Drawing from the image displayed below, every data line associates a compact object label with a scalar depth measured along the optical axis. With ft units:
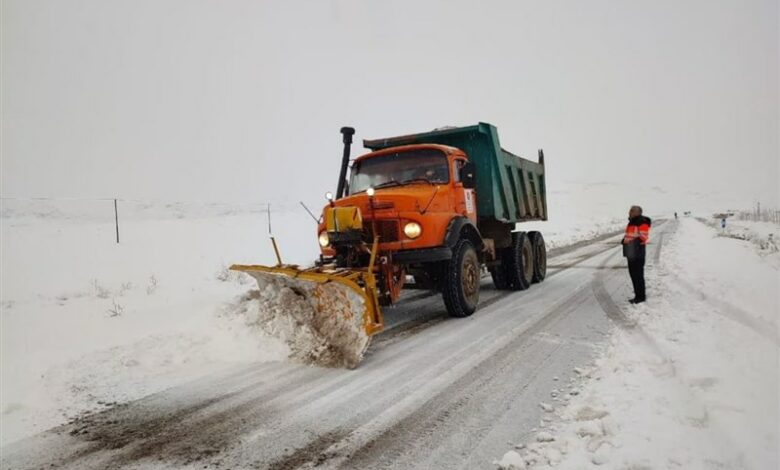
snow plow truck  14.96
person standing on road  22.00
